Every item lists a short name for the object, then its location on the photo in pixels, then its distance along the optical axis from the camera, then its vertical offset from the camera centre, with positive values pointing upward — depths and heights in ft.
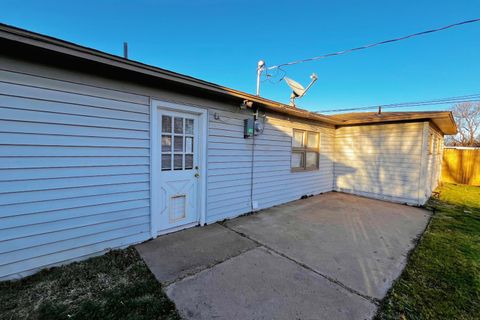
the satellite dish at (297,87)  19.43 +5.98
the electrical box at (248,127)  14.32 +1.55
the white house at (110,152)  7.31 -0.24
